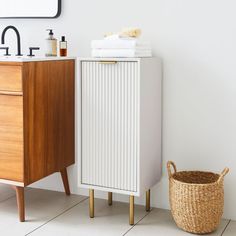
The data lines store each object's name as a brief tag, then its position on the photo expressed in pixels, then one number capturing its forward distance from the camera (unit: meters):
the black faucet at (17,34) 2.73
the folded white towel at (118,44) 2.35
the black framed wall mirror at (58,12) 2.80
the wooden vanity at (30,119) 2.37
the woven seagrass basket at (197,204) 2.27
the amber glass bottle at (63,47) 2.73
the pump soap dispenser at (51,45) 2.74
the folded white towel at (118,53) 2.35
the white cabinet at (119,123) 2.34
